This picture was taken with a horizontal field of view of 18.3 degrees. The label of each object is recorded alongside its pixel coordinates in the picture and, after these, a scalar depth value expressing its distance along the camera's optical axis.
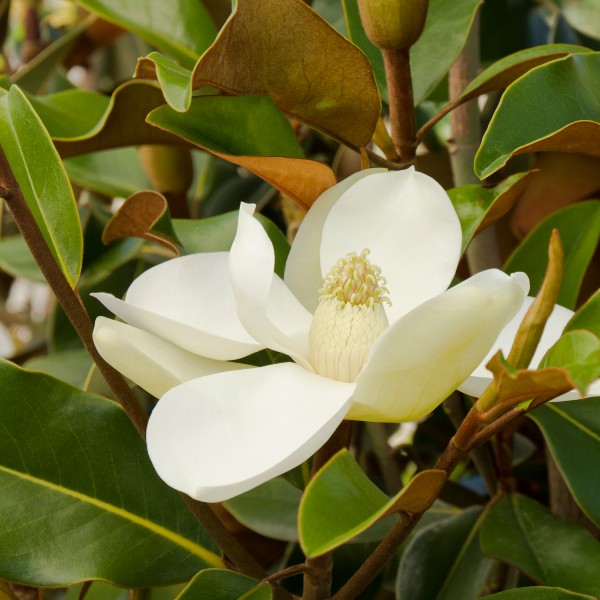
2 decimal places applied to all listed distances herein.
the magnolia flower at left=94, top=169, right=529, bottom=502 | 0.61
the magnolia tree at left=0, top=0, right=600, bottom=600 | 0.61
